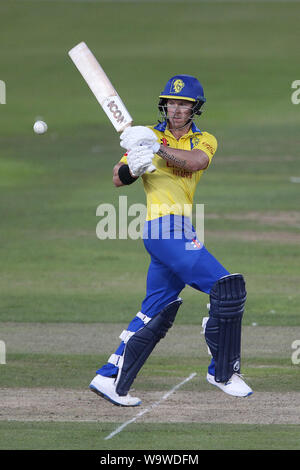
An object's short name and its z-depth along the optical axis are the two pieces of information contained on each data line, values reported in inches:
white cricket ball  568.1
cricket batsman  538.9
